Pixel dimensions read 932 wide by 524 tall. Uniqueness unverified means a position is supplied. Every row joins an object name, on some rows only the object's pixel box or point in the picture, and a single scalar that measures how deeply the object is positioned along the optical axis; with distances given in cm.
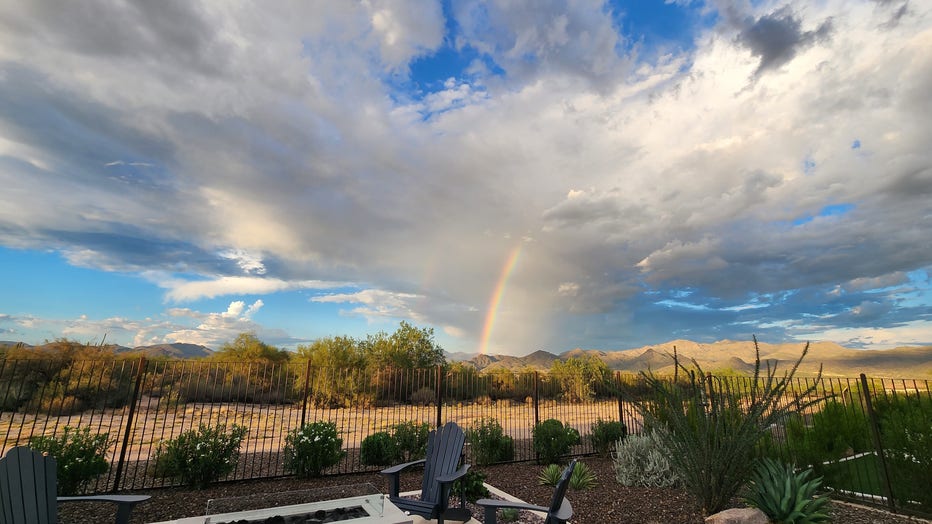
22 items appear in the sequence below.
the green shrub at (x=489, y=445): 891
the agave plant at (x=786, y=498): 487
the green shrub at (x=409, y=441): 830
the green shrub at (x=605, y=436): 1002
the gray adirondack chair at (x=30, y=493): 334
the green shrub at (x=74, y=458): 584
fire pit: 347
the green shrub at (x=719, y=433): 523
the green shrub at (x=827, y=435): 700
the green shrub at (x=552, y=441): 916
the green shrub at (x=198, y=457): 667
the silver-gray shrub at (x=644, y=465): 699
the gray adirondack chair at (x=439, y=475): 405
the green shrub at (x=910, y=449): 581
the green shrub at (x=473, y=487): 555
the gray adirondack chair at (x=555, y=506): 319
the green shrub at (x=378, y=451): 812
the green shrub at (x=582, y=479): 683
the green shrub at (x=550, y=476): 730
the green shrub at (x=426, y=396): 2041
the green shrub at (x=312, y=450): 744
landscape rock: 456
